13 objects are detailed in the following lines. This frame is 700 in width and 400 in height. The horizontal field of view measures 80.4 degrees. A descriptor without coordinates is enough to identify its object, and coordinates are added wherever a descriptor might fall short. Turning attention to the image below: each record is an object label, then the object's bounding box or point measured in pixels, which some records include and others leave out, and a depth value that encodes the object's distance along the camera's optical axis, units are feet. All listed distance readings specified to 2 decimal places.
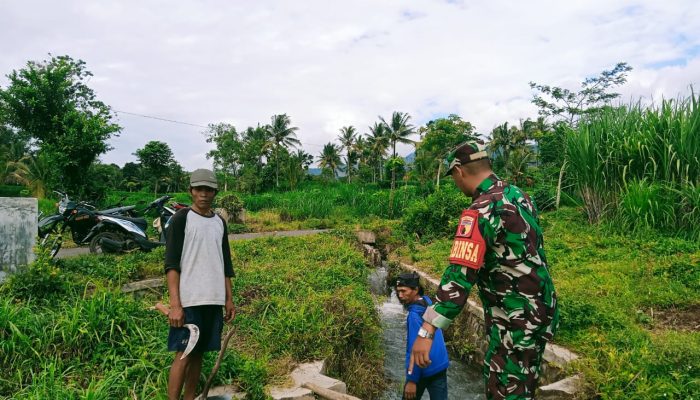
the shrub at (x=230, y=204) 54.08
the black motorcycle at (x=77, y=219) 22.50
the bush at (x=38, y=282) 12.92
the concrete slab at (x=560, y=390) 10.53
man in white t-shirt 8.41
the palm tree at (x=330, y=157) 161.48
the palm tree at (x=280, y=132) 131.03
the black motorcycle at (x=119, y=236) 22.86
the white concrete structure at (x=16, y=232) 14.53
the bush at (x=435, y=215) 37.06
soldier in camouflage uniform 6.30
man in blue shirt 9.90
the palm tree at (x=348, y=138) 155.63
